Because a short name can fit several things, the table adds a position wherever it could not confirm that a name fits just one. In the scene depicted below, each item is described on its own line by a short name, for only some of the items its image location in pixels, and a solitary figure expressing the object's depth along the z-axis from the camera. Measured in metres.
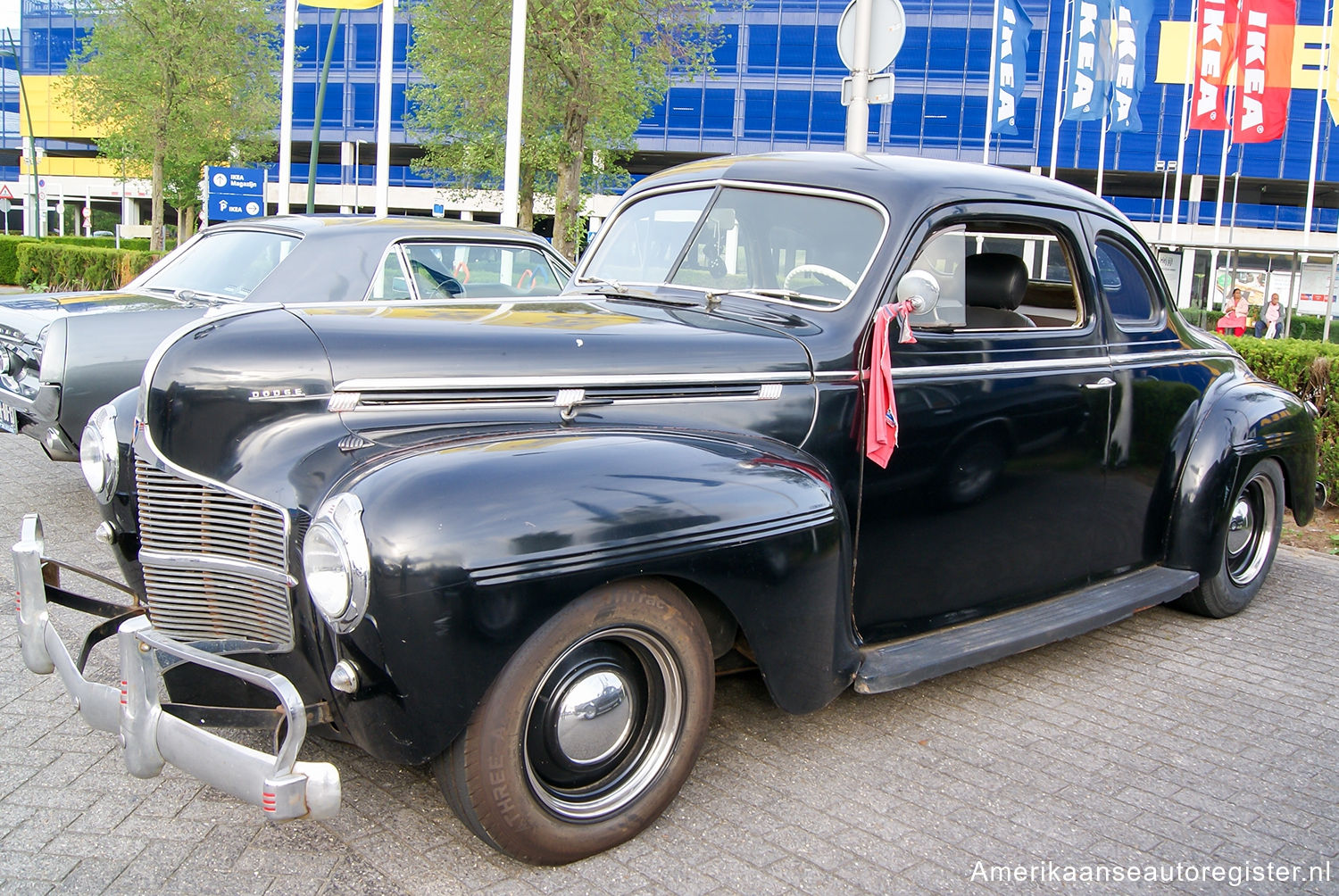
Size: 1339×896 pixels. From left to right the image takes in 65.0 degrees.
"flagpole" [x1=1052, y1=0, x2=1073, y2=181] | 24.91
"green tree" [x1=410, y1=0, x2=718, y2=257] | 14.80
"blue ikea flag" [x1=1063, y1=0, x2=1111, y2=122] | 21.38
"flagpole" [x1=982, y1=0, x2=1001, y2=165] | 21.52
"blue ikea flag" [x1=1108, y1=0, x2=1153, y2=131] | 21.02
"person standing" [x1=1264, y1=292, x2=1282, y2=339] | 18.92
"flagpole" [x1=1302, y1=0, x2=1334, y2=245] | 24.47
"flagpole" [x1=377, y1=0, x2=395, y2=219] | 14.34
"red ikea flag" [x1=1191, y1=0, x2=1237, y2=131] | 20.84
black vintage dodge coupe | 2.46
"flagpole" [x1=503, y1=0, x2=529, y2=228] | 11.65
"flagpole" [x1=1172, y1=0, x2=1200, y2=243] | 24.81
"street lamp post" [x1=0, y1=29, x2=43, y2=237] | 36.59
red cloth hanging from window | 3.43
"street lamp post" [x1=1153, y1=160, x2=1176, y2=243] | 41.43
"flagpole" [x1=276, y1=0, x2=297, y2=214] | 17.09
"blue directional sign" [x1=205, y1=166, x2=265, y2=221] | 20.81
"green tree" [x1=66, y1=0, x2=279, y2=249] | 23.81
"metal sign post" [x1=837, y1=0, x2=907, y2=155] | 7.53
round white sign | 7.46
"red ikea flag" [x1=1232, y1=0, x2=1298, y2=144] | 20.52
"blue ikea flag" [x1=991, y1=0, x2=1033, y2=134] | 21.52
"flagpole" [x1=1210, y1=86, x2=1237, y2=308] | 21.41
